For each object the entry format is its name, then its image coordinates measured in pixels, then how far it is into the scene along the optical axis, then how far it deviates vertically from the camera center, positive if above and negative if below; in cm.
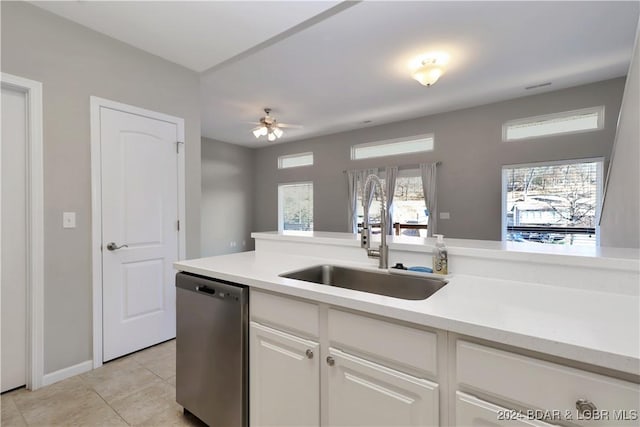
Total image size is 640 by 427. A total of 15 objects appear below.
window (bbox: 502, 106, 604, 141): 398 +125
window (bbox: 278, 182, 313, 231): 691 +13
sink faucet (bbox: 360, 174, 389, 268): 153 -15
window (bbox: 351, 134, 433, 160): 532 +125
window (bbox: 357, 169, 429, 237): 543 +18
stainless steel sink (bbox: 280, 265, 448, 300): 136 -37
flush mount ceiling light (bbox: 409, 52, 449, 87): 314 +160
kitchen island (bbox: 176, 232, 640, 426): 71 -39
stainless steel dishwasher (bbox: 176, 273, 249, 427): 137 -70
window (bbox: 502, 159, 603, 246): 411 +12
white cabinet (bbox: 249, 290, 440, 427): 93 -59
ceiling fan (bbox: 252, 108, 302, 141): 448 +131
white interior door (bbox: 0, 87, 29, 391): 193 -18
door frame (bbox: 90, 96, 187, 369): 225 -8
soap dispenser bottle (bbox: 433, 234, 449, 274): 135 -23
